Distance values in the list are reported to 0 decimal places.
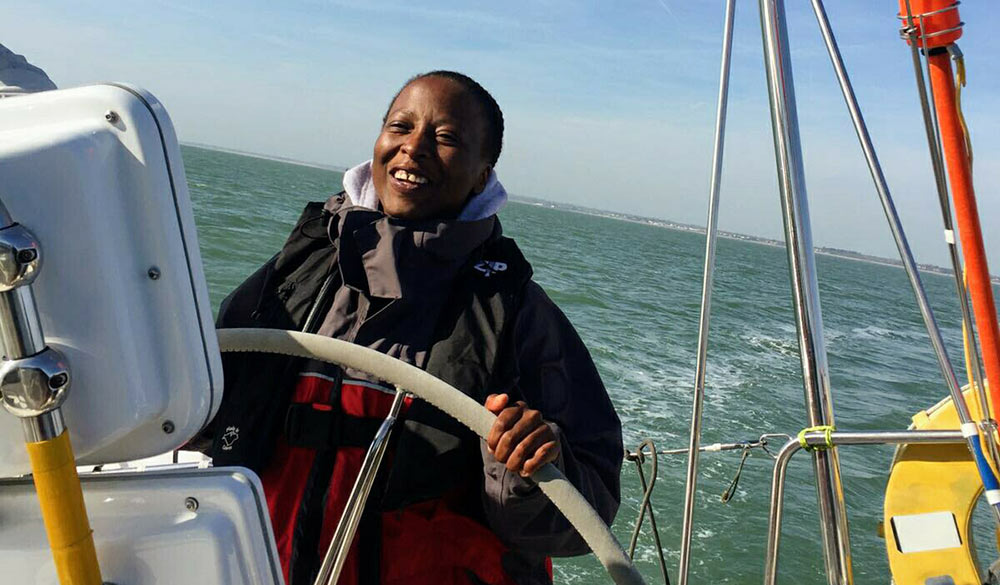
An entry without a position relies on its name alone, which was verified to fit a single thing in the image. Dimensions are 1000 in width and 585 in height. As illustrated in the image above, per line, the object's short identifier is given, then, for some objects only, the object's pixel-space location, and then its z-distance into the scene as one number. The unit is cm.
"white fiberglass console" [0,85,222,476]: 58
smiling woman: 114
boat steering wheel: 84
